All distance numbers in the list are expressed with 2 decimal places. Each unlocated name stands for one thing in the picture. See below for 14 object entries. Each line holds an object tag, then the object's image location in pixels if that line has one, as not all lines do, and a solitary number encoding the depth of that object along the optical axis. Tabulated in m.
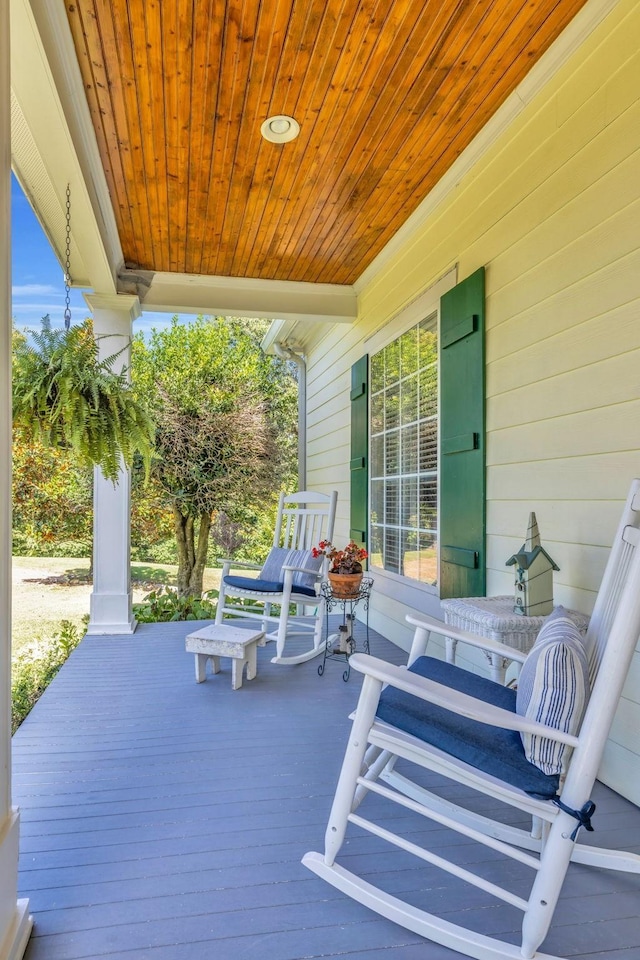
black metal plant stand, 3.46
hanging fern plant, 2.21
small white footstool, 3.06
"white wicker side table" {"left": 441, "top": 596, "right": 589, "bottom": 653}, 2.08
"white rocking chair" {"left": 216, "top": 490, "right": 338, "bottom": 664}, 3.64
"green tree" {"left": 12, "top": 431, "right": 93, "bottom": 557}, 5.32
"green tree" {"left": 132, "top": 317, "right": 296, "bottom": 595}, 6.67
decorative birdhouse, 2.17
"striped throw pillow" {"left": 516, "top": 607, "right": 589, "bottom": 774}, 1.35
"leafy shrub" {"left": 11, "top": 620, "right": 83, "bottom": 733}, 4.01
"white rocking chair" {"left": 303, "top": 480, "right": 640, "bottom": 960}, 1.28
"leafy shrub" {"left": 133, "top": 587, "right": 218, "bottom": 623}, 5.09
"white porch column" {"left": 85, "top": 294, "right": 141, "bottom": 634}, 4.28
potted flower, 3.42
